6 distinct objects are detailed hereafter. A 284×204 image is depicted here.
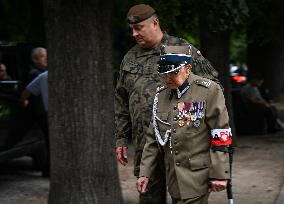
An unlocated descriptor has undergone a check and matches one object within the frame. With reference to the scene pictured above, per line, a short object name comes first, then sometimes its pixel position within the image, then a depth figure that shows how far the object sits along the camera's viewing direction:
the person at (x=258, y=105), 29.23
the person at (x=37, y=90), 16.95
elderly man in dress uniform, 8.32
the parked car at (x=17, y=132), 16.33
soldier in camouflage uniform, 9.95
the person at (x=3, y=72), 20.38
